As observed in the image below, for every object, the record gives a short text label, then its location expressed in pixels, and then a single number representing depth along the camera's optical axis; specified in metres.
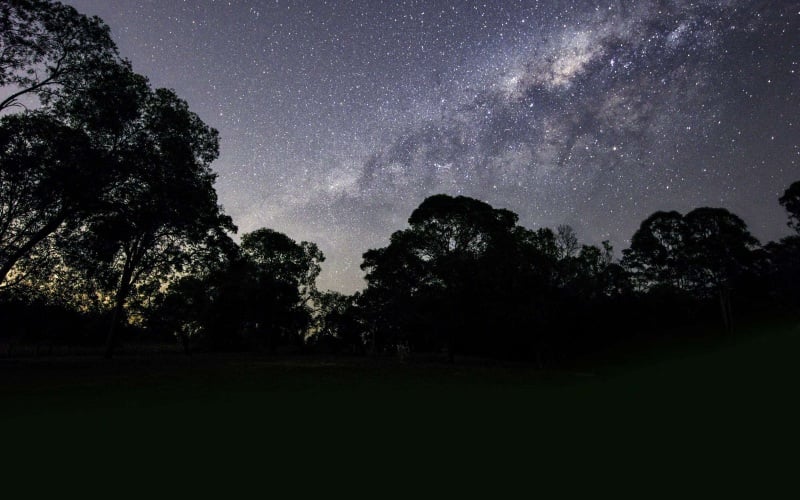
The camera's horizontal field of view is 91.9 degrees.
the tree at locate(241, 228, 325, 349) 53.78
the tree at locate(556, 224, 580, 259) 41.34
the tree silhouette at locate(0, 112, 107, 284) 19.08
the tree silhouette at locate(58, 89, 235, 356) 21.94
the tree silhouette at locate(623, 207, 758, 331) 50.56
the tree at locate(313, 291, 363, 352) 67.38
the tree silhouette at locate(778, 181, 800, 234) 48.53
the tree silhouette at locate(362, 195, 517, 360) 34.06
